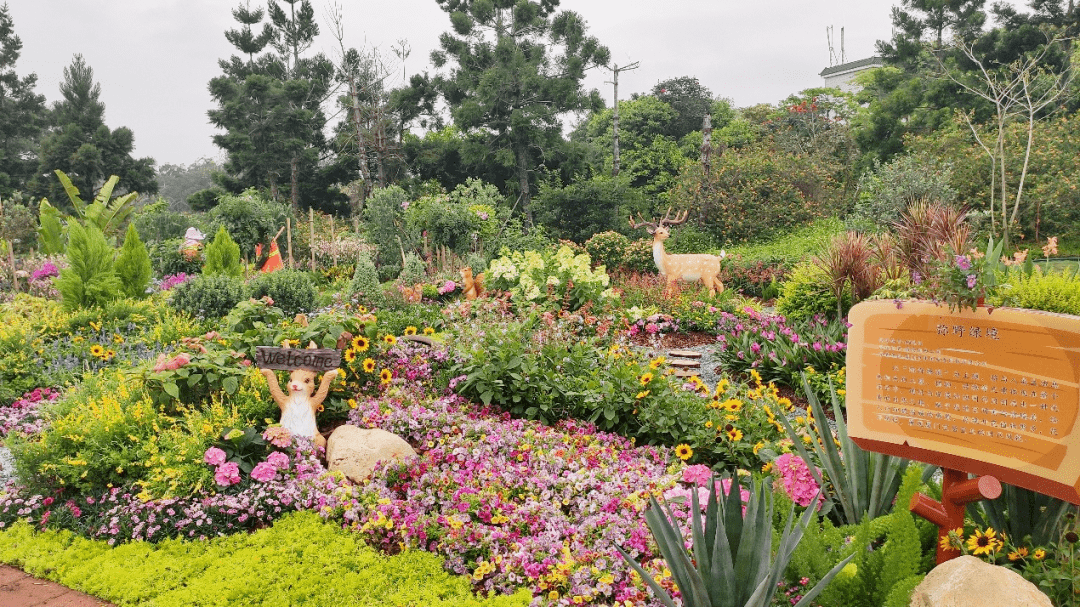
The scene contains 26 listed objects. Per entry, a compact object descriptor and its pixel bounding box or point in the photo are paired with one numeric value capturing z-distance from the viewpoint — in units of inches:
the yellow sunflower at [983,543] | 90.4
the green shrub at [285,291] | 326.6
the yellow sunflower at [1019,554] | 92.1
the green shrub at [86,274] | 299.6
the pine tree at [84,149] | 997.2
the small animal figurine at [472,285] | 307.0
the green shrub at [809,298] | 293.9
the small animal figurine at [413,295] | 355.6
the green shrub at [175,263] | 530.9
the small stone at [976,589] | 76.9
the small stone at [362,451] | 152.8
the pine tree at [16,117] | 1043.9
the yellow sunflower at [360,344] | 192.5
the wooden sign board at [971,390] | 80.7
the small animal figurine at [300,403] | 162.7
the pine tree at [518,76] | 812.6
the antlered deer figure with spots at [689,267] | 388.5
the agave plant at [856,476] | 113.0
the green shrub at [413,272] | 407.8
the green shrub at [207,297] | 299.6
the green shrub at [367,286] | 350.0
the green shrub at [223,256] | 388.5
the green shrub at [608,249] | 596.1
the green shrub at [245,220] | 532.4
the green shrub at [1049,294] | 229.5
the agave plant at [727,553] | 80.2
